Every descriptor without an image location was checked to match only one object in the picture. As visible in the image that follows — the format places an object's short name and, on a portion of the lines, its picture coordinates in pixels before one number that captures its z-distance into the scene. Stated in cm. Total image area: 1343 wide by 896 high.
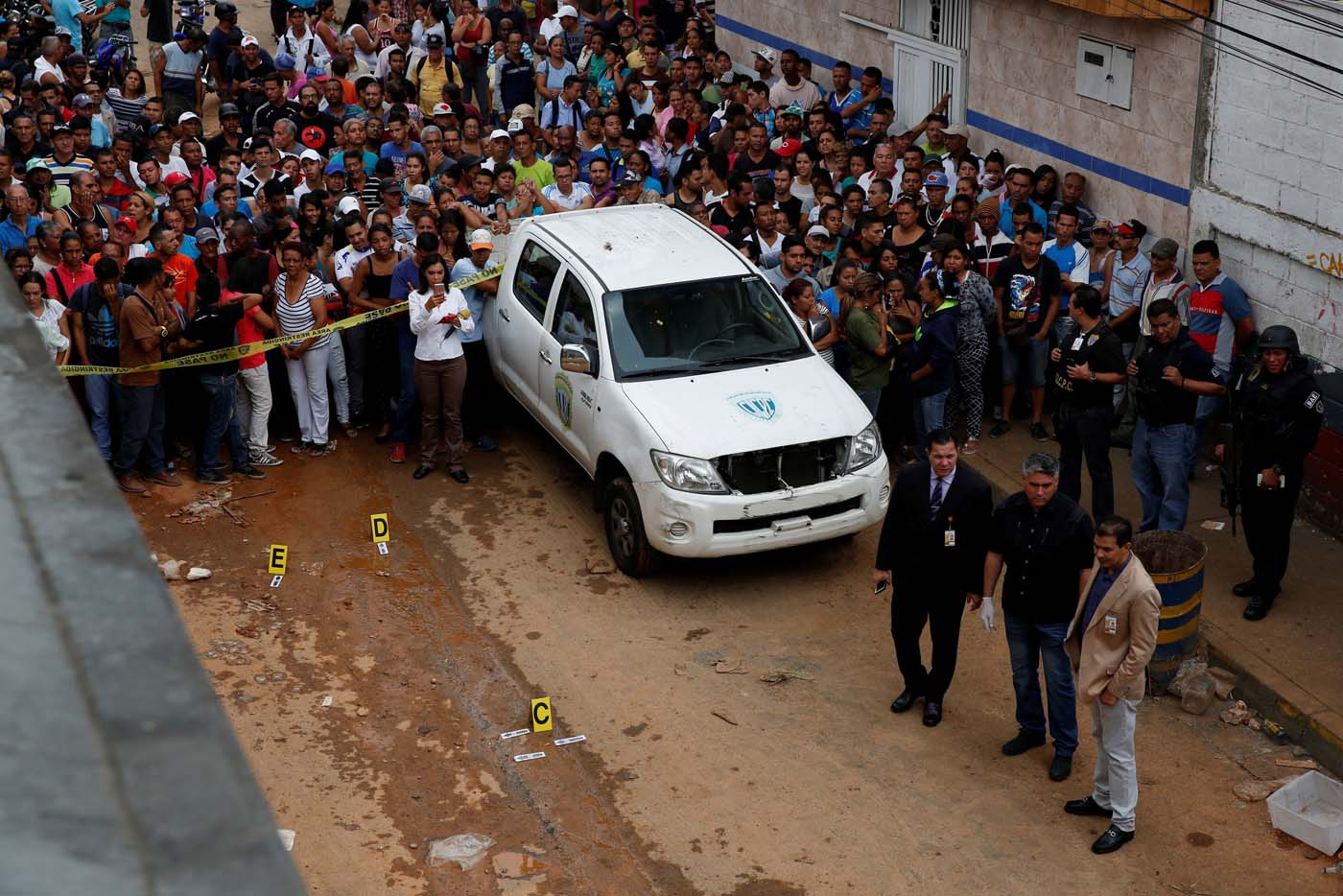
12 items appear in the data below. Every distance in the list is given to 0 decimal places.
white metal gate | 1625
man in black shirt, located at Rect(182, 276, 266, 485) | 1152
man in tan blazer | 727
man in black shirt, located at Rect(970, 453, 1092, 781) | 772
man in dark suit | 825
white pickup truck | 1004
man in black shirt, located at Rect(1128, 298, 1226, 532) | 957
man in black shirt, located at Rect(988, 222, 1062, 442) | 1212
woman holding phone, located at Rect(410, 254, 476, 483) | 1161
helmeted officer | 909
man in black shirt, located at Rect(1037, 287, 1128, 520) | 998
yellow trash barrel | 891
